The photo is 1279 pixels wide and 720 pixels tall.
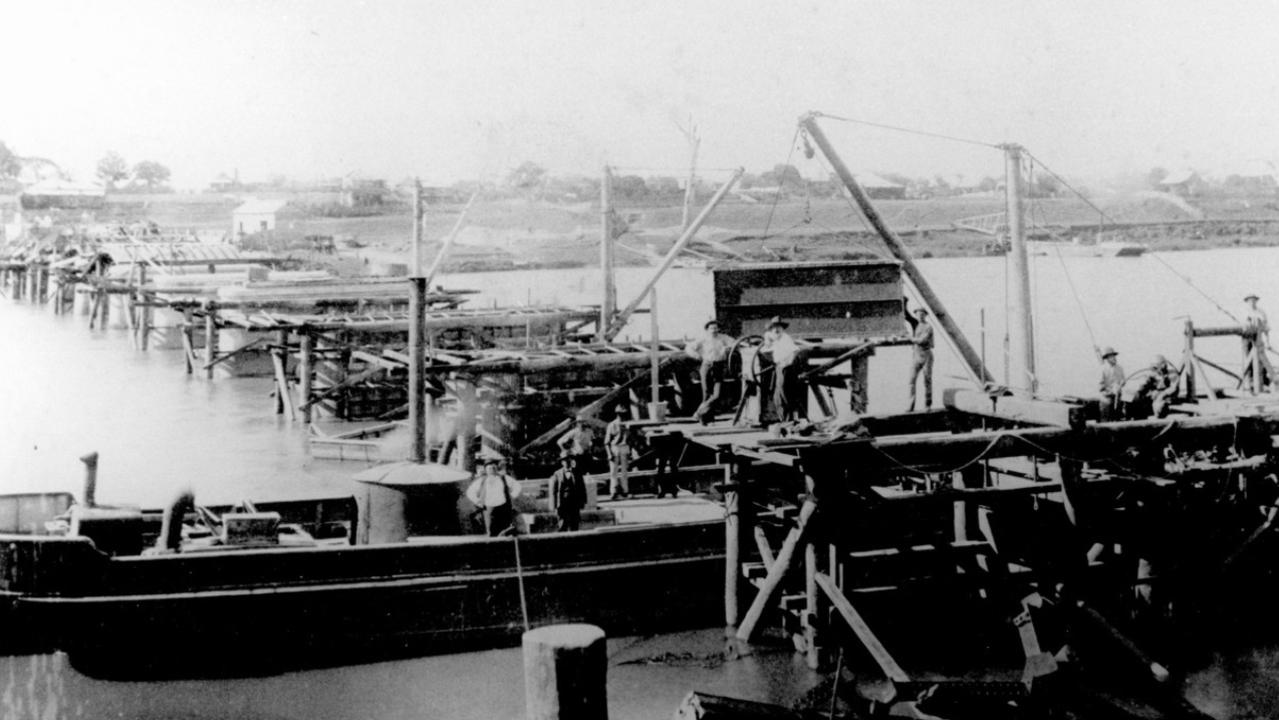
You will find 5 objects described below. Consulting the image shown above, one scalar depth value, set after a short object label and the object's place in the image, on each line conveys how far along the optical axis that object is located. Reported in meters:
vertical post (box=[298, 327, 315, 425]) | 30.31
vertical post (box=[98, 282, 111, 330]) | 60.12
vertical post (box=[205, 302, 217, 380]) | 40.74
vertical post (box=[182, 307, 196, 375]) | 41.47
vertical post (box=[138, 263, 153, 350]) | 48.56
